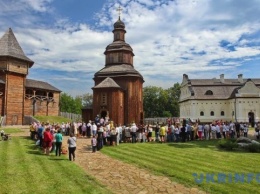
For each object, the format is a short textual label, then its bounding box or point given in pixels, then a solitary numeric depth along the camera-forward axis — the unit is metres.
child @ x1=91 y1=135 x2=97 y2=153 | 13.47
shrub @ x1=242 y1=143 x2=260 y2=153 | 13.32
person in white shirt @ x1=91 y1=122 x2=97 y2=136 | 15.59
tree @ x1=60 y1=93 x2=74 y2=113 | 72.14
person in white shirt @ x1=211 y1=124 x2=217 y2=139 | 18.85
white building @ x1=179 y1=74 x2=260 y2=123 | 42.00
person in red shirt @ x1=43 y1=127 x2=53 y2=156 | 12.11
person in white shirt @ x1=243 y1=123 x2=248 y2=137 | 19.63
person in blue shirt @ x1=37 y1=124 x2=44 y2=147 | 14.23
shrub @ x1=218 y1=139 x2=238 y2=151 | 14.12
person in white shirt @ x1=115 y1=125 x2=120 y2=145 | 15.78
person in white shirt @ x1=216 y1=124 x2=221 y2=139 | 18.81
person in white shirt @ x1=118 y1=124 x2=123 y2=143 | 16.87
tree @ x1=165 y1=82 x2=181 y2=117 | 63.76
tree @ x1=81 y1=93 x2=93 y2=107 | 80.08
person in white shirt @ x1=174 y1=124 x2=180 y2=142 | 17.67
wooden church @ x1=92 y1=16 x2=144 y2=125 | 26.96
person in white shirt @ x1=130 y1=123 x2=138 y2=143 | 17.05
